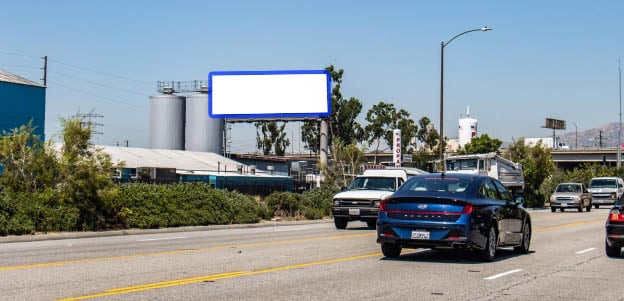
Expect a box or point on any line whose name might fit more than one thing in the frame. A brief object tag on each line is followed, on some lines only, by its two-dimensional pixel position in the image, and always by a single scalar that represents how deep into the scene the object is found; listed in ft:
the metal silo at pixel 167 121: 321.73
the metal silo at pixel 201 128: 312.91
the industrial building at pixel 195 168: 185.56
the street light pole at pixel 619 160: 320.70
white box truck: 145.28
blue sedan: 47.32
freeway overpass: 394.11
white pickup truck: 86.99
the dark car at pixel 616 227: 53.36
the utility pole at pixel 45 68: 240.32
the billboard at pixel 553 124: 575.79
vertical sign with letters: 189.16
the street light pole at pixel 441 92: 148.56
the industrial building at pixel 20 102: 180.96
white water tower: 508.20
